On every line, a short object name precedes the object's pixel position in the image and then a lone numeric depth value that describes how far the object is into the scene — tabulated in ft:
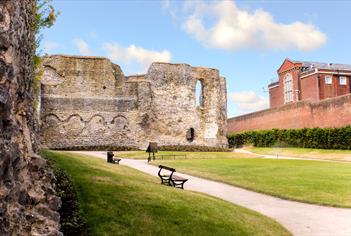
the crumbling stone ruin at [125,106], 112.16
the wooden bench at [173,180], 45.46
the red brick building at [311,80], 182.60
